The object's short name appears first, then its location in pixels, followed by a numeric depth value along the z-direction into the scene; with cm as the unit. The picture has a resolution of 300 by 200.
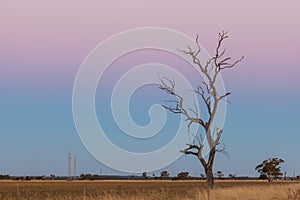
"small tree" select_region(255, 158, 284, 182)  14088
